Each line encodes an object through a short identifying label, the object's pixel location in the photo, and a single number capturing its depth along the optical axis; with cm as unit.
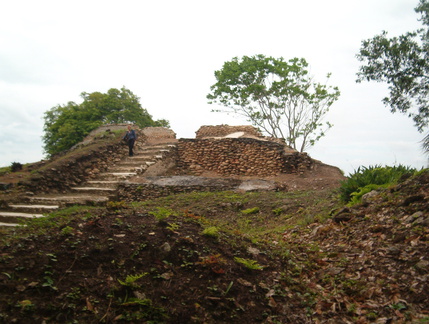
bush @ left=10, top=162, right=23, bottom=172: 1198
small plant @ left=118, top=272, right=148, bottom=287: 295
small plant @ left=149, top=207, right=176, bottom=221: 457
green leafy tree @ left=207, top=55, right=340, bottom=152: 2177
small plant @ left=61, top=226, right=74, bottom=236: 366
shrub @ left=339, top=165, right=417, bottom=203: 643
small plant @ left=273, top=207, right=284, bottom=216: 749
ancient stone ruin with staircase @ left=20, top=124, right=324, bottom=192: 1335
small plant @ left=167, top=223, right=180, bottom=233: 407
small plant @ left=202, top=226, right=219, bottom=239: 414
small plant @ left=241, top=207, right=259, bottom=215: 788
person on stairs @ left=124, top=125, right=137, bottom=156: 1495
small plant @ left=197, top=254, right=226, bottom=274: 342
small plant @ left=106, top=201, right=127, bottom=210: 509
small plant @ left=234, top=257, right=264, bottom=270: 365
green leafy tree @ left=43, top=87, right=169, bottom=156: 2072
